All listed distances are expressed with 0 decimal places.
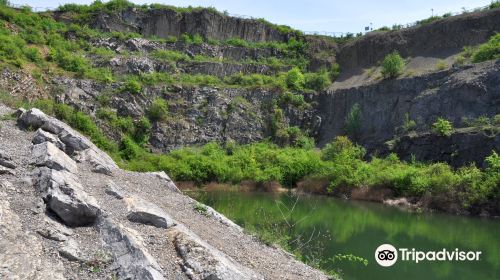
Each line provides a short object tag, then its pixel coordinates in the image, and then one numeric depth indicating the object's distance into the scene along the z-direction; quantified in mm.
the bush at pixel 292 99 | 56969
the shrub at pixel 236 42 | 63281
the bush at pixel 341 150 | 45969
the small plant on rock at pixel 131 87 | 49659
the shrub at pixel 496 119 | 40156
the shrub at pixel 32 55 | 47156
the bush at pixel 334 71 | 62103
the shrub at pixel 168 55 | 56688
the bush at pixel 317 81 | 60031
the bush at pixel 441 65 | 50856
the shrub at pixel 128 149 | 45688
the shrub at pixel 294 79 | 58688
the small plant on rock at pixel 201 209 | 15875
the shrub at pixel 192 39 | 60812
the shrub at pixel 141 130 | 48844
